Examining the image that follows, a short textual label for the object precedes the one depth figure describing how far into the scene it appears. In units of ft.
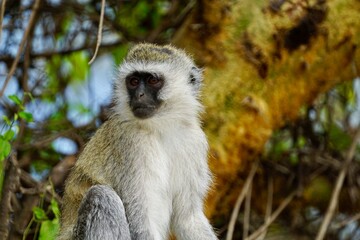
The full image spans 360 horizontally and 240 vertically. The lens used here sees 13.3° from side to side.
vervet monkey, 36.82
